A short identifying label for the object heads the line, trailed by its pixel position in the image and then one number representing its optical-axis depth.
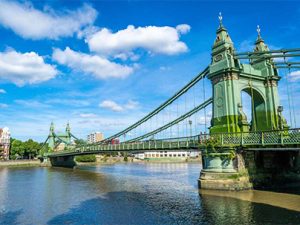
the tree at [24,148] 121.06
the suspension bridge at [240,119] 30.42
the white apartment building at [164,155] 166.18
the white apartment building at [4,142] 126.11
